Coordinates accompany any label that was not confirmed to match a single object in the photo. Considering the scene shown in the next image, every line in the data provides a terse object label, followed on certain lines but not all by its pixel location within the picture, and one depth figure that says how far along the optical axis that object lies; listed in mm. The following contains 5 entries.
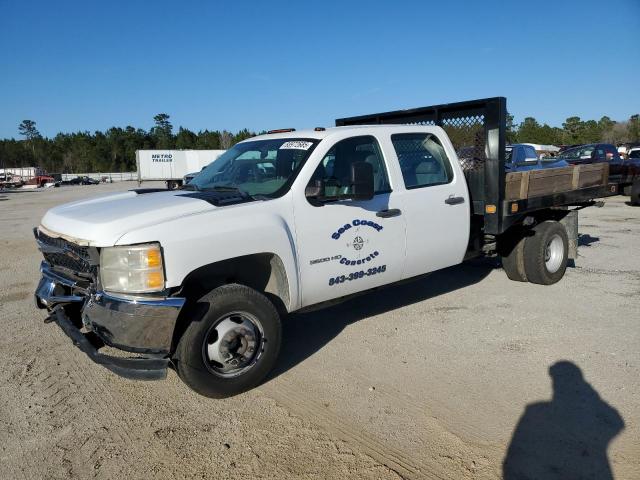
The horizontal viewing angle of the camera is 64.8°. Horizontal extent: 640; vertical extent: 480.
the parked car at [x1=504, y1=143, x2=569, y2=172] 11728
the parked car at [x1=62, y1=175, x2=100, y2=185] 63659
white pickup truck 3318
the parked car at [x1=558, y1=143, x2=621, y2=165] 17109
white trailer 42219
